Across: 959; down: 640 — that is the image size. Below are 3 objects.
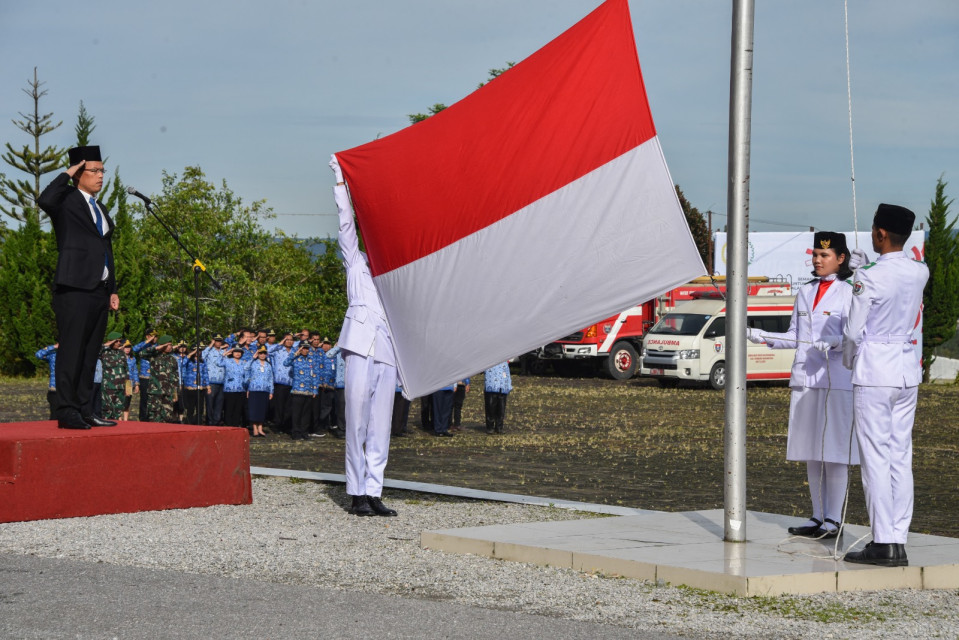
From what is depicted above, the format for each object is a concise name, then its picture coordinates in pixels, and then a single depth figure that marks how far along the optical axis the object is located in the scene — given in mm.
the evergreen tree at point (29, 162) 50406
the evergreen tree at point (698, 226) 64812
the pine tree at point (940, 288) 42812
